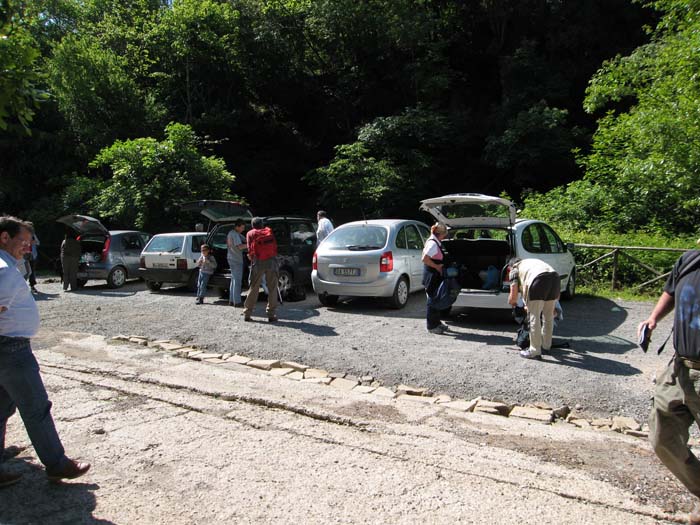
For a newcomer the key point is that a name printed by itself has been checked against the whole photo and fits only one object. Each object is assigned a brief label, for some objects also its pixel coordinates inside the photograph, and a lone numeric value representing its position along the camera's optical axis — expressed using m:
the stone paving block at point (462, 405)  5.35
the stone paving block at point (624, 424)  4.89
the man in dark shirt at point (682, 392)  3.00
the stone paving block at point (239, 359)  7.10
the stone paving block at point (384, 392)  5.77
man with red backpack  9.34
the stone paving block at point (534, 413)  5.14
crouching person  6.71
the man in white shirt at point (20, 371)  3.40
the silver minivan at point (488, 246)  8.52
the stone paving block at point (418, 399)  5.59
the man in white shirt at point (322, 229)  12.88
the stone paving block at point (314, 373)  6.48
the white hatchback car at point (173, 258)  12.89
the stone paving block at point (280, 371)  6.55
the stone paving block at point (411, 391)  5.90
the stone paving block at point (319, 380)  6.21
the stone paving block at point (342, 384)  6.04
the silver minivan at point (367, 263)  10.07
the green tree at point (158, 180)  17.19
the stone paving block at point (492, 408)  5.33
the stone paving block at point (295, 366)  6.74
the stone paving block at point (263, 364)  6.84
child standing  11.53
